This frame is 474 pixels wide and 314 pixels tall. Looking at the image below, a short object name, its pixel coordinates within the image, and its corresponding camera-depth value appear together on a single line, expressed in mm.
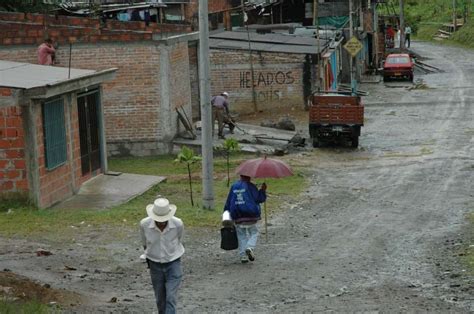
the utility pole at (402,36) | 68000
